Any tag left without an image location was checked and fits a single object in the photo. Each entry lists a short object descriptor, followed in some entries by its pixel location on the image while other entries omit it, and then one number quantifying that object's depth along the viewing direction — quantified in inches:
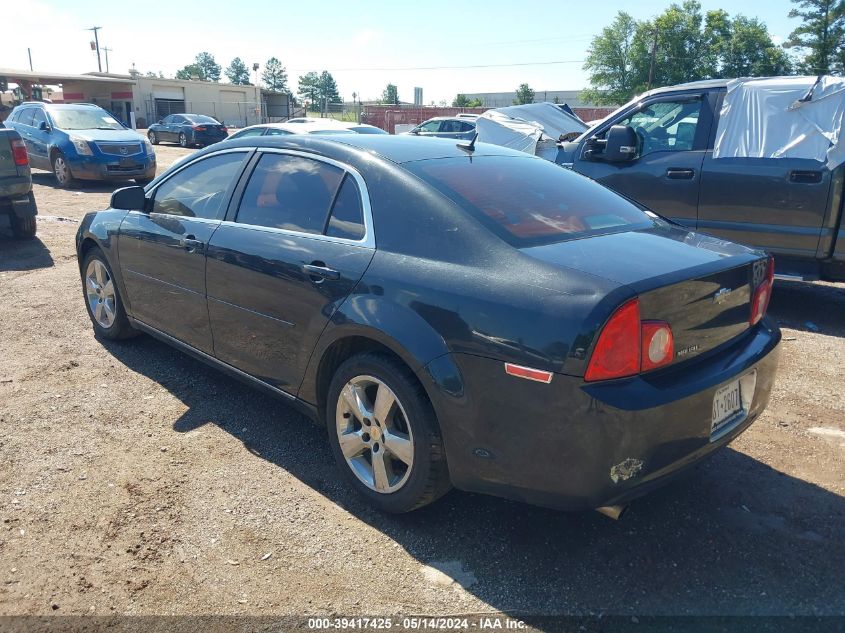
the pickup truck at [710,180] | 228.8
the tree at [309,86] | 4686.8
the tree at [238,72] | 5807.1
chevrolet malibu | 97.1
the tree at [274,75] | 5241.1
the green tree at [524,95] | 2660.4
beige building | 1867.6
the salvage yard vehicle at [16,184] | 333.7
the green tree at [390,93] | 3762.3
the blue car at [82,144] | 548.4
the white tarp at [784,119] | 230.1
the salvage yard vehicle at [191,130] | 1187.3
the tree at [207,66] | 5837.6
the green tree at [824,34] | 2101.4
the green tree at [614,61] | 2763.3
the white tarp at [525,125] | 478.3
